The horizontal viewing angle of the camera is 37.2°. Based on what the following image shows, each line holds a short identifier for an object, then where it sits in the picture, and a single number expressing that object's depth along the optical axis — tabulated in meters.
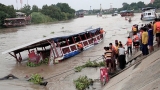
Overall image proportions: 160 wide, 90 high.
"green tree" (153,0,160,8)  98.38
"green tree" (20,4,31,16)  87.06
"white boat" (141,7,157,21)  42.31
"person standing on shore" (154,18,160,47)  10.40
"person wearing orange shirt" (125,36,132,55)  13.65
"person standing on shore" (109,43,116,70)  9.94
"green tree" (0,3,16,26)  60.22
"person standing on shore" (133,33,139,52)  14.10
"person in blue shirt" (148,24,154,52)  9.84
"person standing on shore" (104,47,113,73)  9.69
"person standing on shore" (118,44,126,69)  10.16
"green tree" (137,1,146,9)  132.18
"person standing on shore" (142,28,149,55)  10.22
